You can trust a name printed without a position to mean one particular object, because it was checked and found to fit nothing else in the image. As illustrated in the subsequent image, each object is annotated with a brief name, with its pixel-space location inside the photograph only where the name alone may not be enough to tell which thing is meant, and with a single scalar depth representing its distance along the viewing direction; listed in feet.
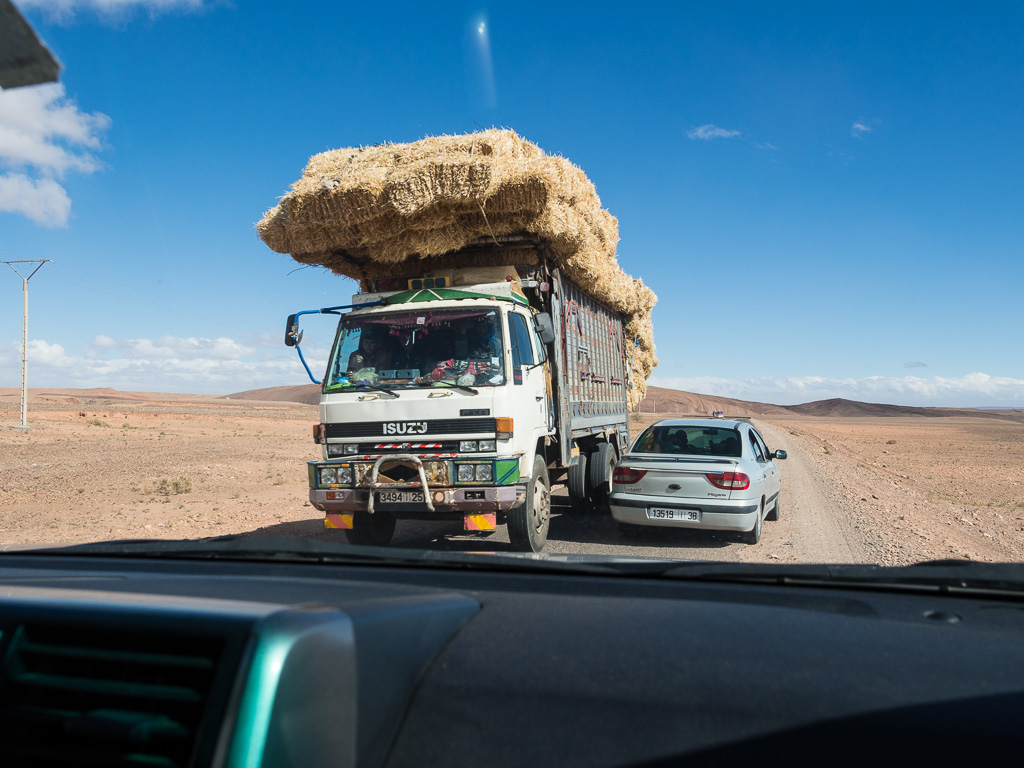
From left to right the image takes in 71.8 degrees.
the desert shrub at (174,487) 47.29
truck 23.75
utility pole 108.68
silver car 27.84
